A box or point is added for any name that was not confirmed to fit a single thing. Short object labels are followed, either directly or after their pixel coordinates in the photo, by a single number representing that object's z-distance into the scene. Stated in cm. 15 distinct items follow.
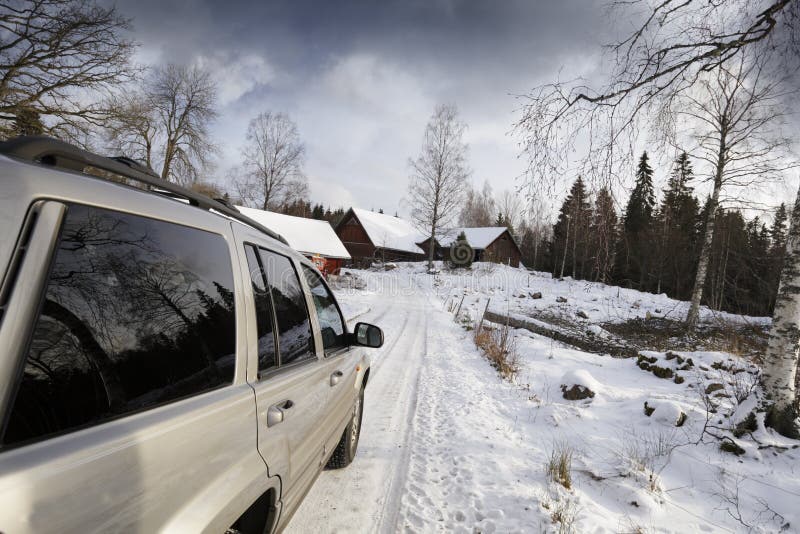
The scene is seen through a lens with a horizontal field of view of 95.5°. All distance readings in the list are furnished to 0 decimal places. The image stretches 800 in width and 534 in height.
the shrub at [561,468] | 353
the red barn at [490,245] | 4822
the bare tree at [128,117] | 1192
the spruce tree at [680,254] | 2556
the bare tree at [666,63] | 375
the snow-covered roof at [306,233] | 3044
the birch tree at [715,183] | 1152
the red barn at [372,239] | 4609
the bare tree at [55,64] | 995
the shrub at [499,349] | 775
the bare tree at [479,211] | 6856
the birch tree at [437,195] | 3519
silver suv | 79
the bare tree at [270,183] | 4253
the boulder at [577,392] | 600
